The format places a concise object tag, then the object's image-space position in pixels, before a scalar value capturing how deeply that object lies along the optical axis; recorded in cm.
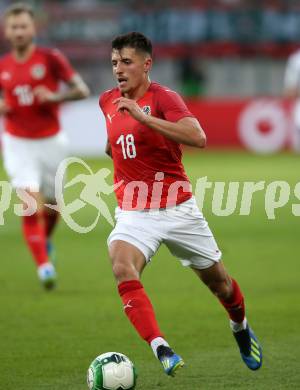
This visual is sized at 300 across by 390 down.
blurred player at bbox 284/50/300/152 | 4907
